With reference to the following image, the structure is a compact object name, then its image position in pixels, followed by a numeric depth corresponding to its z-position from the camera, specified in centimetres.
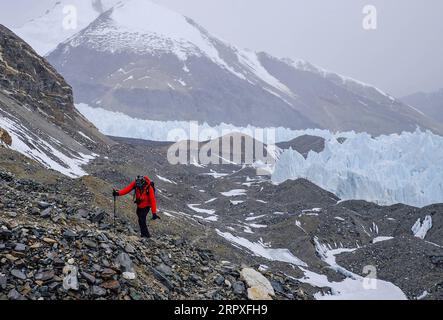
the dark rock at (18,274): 806
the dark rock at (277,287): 1169
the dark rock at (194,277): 1077
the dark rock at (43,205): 1180
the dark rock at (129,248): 1014
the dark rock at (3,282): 774
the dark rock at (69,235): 952
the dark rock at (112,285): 849
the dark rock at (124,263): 918
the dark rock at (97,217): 1257
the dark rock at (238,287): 1048
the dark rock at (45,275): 815
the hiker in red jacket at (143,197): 1224
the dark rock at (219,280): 1080
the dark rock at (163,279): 995
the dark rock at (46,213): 1107
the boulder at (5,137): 3133
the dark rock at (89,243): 941
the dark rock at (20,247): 858
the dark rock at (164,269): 1041
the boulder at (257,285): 1056
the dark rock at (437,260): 3023
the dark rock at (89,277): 842
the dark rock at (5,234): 880
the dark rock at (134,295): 855
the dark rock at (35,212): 1120
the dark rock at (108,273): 868
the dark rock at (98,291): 824
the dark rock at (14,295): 763
